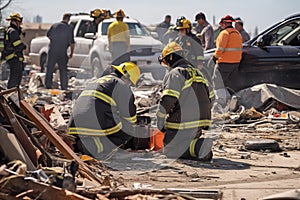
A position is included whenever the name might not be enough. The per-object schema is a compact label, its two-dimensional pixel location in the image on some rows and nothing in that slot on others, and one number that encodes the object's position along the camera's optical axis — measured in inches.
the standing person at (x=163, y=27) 829.0
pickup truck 706.8
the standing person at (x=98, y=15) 745.0
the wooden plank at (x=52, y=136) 249.4
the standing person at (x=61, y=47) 641.0
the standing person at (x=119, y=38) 629.9
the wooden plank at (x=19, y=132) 241.5
